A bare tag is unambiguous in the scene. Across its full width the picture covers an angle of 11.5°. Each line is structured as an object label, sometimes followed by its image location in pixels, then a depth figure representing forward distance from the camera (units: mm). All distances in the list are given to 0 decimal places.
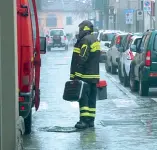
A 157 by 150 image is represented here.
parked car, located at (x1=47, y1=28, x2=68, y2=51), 66312
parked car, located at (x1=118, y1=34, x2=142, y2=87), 23450
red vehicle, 10820
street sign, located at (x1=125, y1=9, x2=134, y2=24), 56000
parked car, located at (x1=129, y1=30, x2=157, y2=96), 19203
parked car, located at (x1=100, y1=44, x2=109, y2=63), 40344
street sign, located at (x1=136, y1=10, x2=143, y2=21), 51069
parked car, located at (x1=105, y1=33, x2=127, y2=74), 29984
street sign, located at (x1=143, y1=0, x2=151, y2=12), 48656
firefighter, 12961
